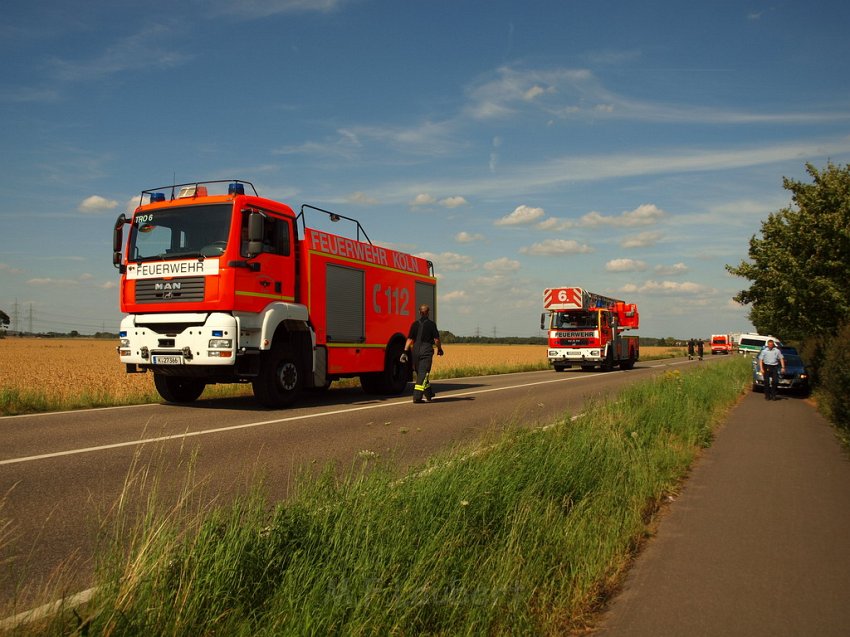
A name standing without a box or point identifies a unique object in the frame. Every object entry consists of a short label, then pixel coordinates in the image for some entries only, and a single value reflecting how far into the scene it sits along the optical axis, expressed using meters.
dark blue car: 21.14
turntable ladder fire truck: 31.56
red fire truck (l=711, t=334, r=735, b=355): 92.31
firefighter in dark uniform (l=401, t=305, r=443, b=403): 14.16
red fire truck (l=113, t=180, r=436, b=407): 11.66
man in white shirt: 19.56
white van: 64.25
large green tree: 20.95
